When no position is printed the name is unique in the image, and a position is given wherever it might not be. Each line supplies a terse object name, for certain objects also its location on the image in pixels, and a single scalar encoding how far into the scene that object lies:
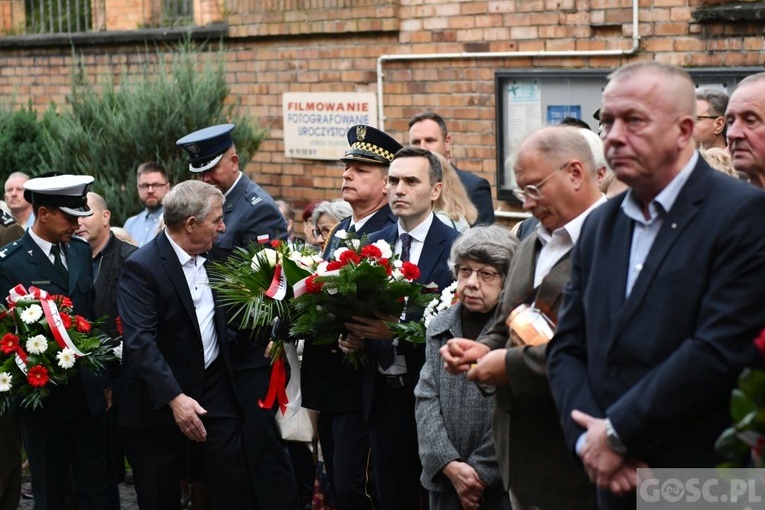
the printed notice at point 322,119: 11.54
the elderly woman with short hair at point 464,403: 5.29
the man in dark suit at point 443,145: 8.05
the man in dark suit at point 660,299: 3.38
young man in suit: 6.13
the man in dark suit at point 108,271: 7.82
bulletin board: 9.53
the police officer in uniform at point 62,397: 7.07
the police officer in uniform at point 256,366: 7.10
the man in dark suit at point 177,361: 6.68
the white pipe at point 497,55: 9.24
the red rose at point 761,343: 3.01
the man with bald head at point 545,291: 4.30
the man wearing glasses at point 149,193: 10.17
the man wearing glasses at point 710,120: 6.61
